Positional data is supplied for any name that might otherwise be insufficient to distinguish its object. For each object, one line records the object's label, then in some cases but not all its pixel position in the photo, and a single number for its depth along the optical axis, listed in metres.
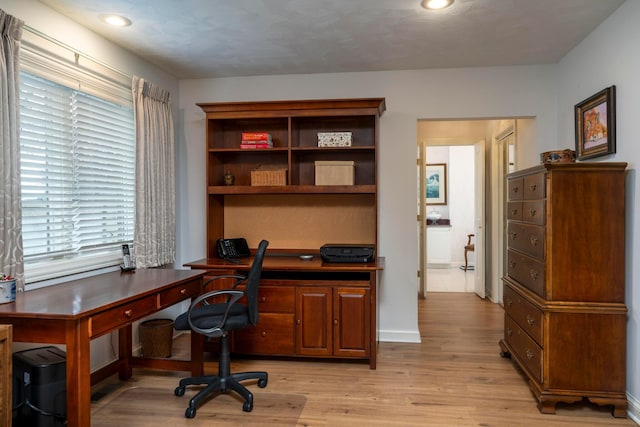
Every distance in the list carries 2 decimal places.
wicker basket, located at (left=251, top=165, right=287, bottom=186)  3.73
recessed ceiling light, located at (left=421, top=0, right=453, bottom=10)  2.52
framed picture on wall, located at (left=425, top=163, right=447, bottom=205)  8.66
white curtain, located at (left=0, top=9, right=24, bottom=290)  2.22
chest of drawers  2.53
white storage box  3.67
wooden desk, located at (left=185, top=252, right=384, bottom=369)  3.28
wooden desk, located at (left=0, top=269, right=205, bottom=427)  1.88
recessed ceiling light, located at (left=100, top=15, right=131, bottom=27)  2.76
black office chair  2.58
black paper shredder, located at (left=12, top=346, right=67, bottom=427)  2.22
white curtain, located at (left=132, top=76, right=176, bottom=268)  3.37
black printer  3.42
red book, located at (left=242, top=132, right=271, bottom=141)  3.75
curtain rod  2.48
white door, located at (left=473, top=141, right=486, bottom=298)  5.66
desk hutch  3.31
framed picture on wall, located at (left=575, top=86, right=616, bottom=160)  2.74
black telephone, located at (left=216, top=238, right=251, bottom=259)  3.74
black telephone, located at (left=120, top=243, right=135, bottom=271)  3.15
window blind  2.52
